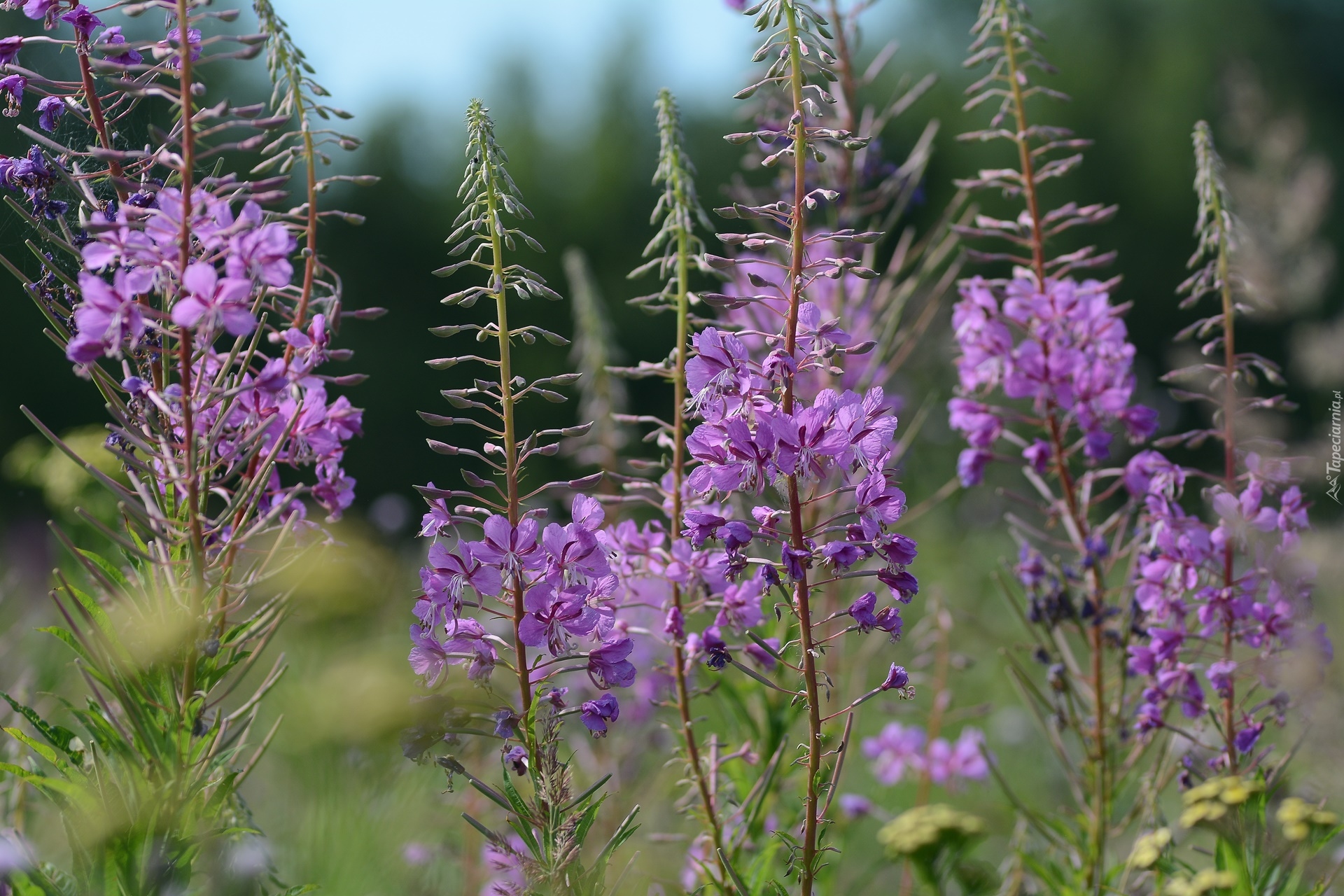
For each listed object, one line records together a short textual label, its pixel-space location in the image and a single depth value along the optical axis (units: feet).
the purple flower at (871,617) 6.25
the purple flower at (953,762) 7.77
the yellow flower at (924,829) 6.99
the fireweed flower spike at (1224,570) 6.75
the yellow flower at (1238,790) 6.56
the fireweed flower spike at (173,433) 6.14
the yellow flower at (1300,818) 6.69
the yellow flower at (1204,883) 6.55
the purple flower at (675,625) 6.46
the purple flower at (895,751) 7.79
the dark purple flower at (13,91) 6.34
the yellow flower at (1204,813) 6.57
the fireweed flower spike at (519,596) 6.25
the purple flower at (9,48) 6.36
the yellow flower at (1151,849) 6.69
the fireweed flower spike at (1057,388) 6.89
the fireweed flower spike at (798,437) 6.23
